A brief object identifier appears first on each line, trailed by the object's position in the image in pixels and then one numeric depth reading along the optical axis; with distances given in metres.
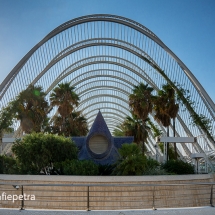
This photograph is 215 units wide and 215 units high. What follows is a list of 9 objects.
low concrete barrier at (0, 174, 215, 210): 10.27
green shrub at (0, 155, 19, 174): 16.79
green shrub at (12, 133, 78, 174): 15.93
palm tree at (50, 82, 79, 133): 29.99
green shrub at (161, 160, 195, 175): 17.65
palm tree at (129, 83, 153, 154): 29.15
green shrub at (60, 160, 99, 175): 14.69
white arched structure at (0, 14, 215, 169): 23.52
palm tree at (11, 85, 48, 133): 25.95
